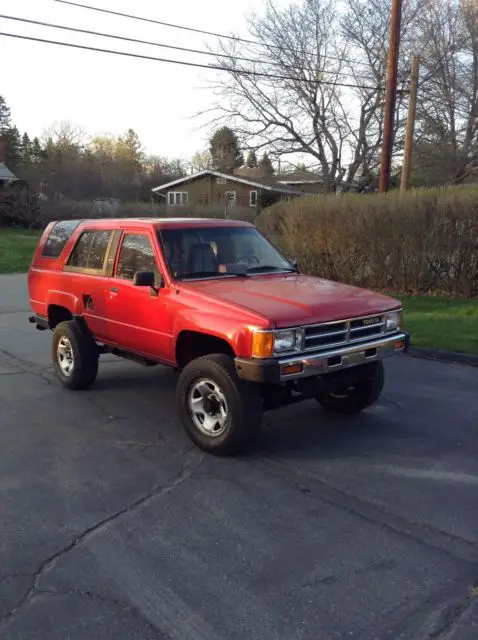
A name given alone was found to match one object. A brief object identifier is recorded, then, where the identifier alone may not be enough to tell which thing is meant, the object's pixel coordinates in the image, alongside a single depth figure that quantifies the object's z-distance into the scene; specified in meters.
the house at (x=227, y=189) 48.12
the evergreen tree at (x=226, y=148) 33.64
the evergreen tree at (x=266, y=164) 36.16
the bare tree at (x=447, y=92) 32.84
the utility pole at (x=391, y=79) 17.12
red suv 4.95
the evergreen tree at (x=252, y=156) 35.14
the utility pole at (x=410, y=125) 19.30
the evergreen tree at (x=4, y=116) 74.33
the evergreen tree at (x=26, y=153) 66.03
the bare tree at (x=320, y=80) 32.19
